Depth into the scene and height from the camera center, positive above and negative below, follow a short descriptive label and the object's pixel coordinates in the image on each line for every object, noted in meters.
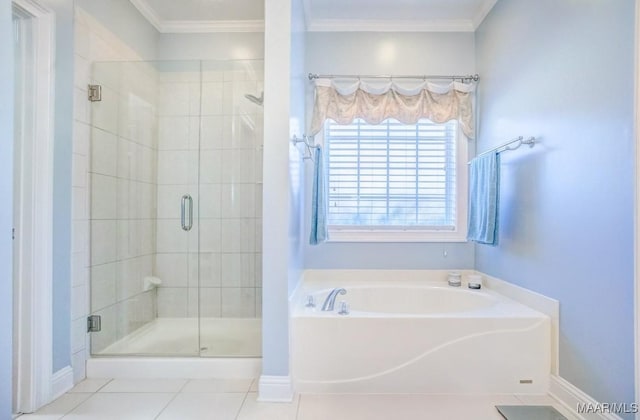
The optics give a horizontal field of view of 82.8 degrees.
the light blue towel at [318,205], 2.58 +0.02
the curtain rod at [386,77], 2.97 +1.09
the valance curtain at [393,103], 2.97 +0.87
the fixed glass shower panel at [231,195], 2.75 +0.10
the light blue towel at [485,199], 2.44 +0.07
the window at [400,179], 3.06 +0.26
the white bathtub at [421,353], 2.06 -0.82
